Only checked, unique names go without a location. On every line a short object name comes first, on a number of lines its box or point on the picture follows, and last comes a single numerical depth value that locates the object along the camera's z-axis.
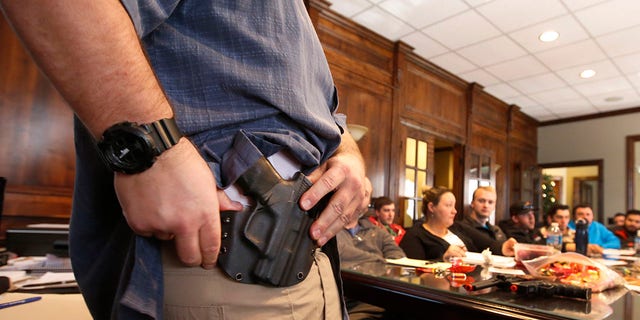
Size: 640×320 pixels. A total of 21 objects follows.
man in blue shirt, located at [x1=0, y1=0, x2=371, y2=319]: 0.41
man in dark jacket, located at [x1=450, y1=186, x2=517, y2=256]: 3.50
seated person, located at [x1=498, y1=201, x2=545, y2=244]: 4.61
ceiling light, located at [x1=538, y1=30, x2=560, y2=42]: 3.99
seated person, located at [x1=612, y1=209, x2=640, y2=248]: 4.71
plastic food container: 1.91
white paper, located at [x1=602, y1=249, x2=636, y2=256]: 3.13
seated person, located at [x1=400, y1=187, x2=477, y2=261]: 2.79
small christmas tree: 8.28
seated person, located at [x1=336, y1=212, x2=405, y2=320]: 2.42
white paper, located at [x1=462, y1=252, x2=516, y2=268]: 1.87
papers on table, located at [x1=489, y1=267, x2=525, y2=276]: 1.61
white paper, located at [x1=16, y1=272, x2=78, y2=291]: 1.04
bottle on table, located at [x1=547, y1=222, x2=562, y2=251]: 2.74
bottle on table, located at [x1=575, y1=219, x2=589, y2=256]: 2.66
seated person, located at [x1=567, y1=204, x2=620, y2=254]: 4.34
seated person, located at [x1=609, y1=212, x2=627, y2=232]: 5.40
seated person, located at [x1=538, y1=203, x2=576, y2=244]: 4.48
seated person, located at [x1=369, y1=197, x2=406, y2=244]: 3.76
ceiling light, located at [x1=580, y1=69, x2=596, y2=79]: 4.99
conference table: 1.00
